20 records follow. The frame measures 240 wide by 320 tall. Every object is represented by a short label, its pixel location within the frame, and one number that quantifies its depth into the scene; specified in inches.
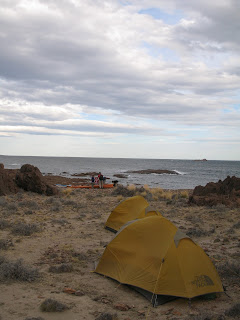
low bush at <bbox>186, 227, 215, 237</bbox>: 466.6
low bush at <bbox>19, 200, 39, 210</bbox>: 642.8
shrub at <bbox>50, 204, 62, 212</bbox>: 632.4
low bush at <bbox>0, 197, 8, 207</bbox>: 636.9
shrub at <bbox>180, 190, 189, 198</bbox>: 909.6
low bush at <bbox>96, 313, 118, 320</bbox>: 214.5
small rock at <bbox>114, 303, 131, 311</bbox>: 235.8
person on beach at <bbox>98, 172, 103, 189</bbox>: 1209.1
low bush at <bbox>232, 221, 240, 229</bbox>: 502.5
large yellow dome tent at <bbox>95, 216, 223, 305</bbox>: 254.1
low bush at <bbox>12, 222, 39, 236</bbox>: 436.1
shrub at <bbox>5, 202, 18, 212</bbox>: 603.6
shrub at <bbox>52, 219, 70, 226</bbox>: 516.5
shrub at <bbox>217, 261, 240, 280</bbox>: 308.7
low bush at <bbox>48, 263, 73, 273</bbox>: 307.7
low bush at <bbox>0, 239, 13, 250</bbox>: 367.4
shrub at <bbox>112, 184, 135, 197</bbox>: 958.2
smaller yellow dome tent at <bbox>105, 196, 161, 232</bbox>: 484.1
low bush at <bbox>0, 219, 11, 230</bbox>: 462.7
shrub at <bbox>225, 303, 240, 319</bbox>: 222.7
